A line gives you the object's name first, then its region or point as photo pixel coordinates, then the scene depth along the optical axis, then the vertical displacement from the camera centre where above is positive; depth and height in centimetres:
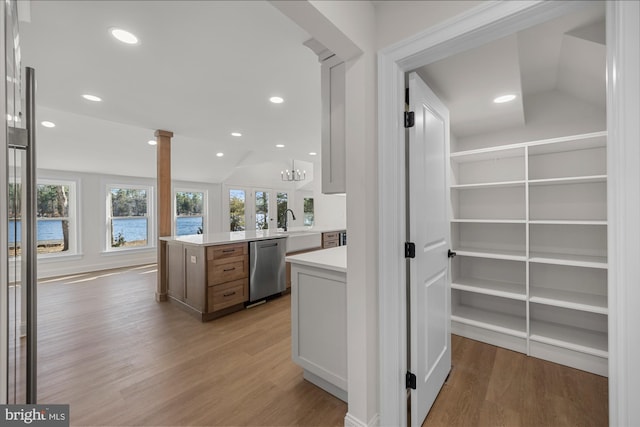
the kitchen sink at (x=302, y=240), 406 -39
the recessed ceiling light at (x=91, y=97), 282 +119
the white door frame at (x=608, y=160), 88 +16
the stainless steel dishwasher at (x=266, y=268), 361 -71
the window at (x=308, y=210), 969 +13
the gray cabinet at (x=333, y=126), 167 +53
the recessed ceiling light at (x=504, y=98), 210 +86
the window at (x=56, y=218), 520 -4
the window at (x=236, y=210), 785 +12
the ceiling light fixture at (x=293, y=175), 720 +107
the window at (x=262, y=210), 843 +12
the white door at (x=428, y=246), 151 -20
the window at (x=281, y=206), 891 +25
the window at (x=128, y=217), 603 -4
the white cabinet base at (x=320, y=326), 179 -75
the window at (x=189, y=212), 695 +7
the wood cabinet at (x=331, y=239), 480 -44
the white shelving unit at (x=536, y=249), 224 -34
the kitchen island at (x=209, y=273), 316 -69
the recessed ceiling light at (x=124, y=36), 179 +116
